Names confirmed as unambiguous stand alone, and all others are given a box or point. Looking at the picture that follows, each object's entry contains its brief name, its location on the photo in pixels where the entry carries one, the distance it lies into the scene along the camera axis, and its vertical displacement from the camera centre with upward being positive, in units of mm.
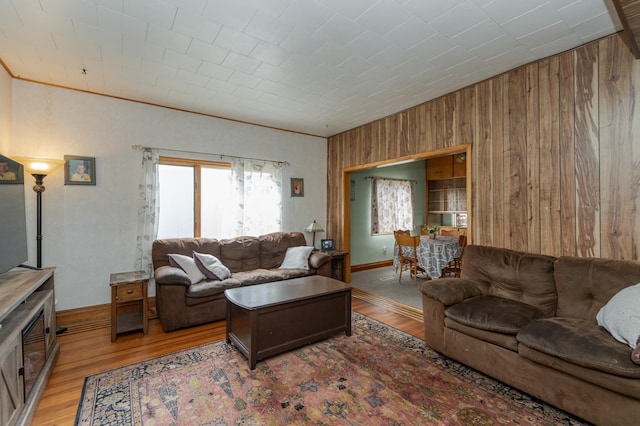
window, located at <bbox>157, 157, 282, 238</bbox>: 4098 +183
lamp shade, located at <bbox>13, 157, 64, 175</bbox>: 2820 +465
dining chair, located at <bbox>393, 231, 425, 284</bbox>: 4961 -738
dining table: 4586 -720
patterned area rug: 1837 -1325
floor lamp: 2846 +385
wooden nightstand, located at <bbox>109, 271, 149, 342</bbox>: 2906 -904
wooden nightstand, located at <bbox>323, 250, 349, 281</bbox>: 4934 -962
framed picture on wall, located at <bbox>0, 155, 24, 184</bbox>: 2004 +296
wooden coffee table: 2453 -980
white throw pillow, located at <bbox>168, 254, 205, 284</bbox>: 3432 -684
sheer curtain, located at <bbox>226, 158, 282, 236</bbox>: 4504 +214
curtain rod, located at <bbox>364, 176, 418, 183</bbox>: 6400 +720
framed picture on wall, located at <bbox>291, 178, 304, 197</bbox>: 5152 +406
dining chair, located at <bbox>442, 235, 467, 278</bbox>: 4789 -940
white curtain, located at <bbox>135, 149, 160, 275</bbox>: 3736 +0
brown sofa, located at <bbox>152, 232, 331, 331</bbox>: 3137 -825
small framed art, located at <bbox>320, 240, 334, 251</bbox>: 5141 -635
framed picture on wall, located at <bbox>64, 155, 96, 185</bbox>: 3342 +473
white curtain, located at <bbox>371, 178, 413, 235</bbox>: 6535 +99
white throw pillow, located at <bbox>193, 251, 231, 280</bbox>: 3518 -708
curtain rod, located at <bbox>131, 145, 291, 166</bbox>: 3777 +827
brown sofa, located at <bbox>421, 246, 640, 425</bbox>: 1685 -850
